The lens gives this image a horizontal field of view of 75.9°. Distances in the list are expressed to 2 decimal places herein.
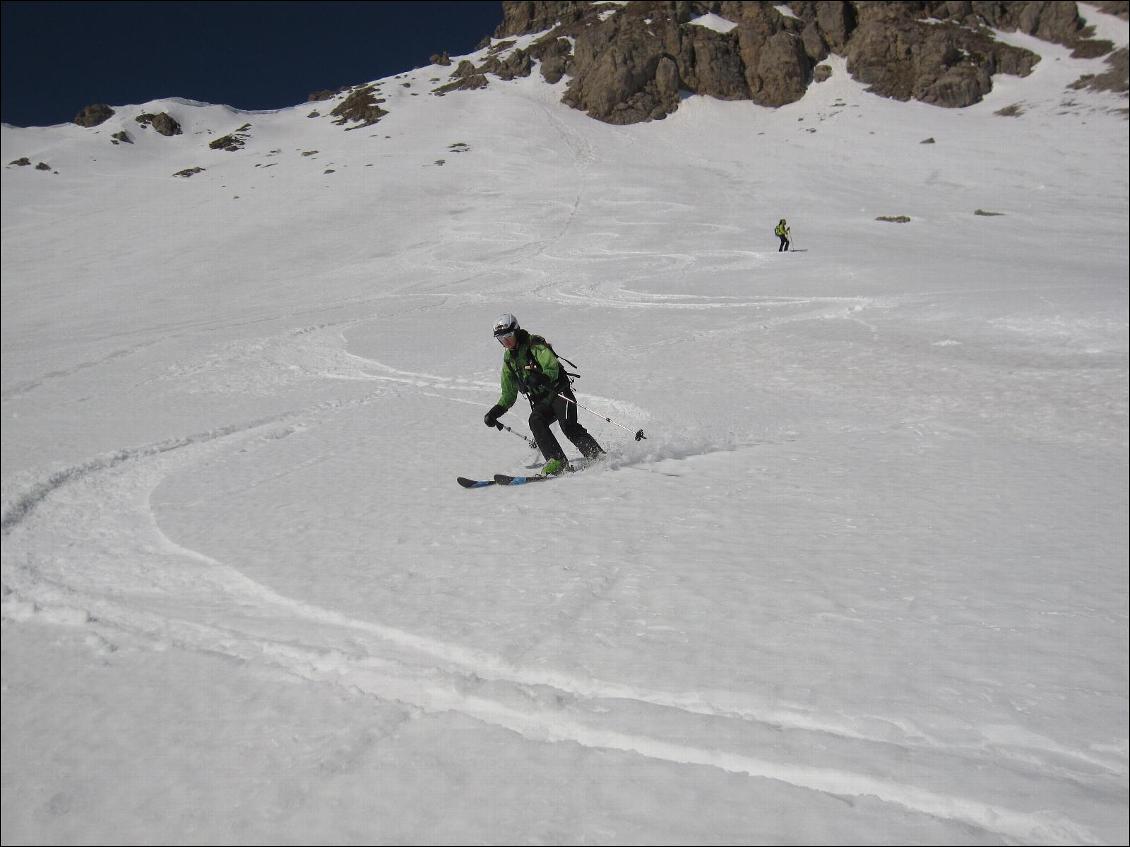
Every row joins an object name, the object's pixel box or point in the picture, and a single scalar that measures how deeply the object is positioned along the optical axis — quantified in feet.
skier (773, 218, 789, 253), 84.69
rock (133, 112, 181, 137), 262.26
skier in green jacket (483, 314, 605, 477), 24.56
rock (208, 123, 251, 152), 236.84
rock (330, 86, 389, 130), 246.68
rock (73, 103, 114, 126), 270.05
